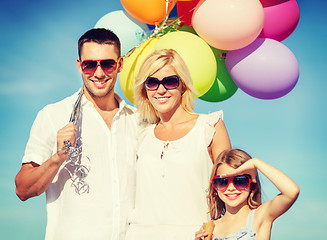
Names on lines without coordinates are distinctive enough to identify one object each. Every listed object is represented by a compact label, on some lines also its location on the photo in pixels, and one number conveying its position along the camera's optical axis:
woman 3.37
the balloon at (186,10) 4.49
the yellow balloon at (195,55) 3.90
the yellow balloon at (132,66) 4.23
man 3.49
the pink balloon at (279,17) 4.45
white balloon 4.64
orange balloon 4.32
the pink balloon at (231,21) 4.04
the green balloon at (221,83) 4.54
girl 2.84
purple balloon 4.21
